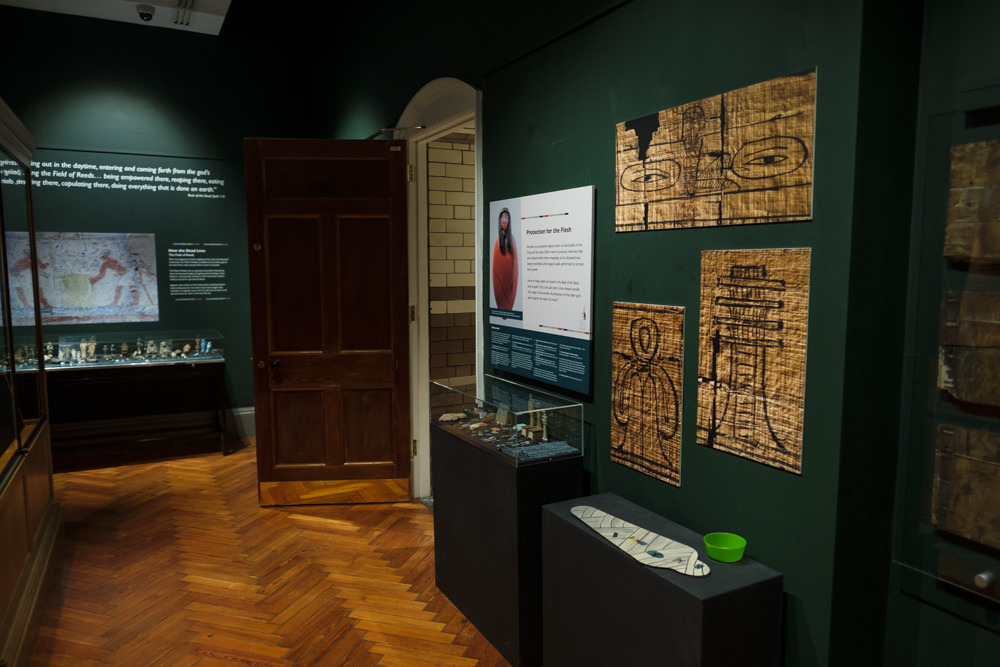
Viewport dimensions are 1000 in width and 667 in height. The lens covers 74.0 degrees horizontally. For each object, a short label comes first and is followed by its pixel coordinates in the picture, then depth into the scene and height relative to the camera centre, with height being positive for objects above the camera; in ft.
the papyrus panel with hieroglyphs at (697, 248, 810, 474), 5.98 -0.80
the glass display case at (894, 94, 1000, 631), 5.27 -0.93
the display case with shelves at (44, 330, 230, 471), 17.39 -3.58
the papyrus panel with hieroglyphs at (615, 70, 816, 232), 5.87 +1.09
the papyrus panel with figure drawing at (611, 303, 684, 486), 7.36 -1.38
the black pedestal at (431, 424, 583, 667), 8.16 -3.45
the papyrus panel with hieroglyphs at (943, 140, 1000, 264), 5.18 +0.52
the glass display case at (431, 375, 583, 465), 8.52 -2.09
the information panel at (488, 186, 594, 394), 8.77 -0.24
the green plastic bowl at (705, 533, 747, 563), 6.28 -2.64
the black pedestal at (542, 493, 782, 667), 5.67 -3.11
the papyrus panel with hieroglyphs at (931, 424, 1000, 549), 5.28 -1.75
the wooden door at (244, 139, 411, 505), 14.10 -1.07
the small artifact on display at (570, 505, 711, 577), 6.07 -2.71
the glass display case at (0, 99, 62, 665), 8.79 -2.86
